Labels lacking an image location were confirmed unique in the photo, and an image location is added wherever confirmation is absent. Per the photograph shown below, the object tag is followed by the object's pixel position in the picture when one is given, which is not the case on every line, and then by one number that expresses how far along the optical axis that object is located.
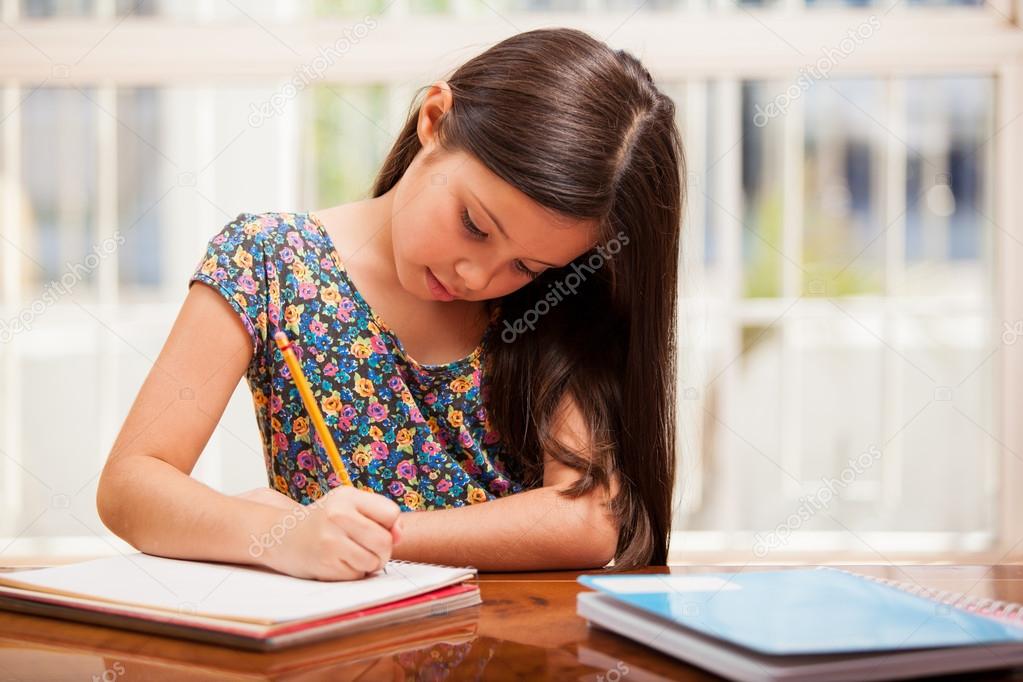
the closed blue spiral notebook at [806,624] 1.44
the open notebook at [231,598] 1.52
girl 1.86
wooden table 1.48
